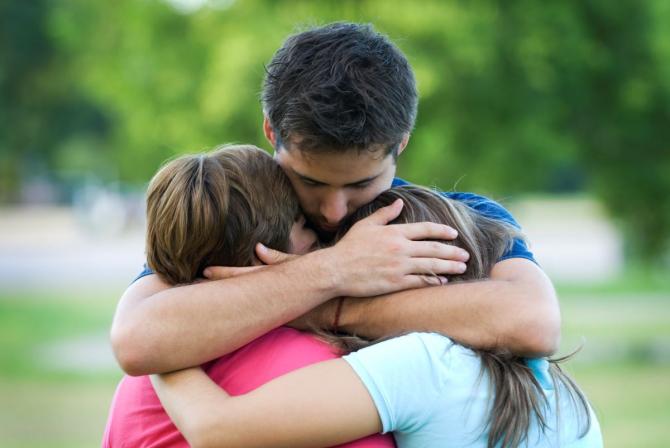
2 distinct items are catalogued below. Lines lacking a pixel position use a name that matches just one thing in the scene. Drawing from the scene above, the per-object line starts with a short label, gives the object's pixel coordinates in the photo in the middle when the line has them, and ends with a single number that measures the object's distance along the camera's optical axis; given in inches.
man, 196.5
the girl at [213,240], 196.7
